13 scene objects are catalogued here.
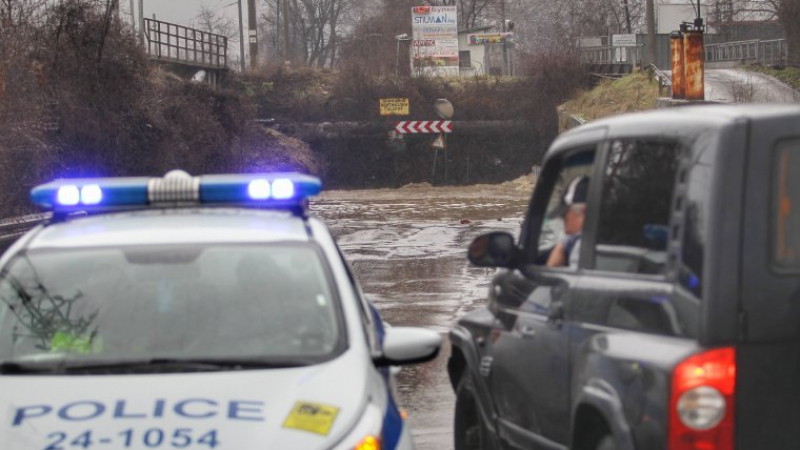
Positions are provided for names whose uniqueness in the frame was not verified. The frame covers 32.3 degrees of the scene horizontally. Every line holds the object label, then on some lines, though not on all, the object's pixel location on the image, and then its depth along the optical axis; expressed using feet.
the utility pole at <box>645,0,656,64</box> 190.29
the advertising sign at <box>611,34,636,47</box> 209.57
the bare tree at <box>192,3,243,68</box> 354.95
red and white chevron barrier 167.12
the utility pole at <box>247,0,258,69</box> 197.19
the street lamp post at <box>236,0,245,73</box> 241.18
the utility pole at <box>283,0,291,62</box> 263.90
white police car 14.14
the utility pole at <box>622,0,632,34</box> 268.37
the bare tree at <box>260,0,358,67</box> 327.88
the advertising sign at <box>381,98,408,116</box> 192.13
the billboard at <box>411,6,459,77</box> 224.94
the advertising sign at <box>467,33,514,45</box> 247.50
